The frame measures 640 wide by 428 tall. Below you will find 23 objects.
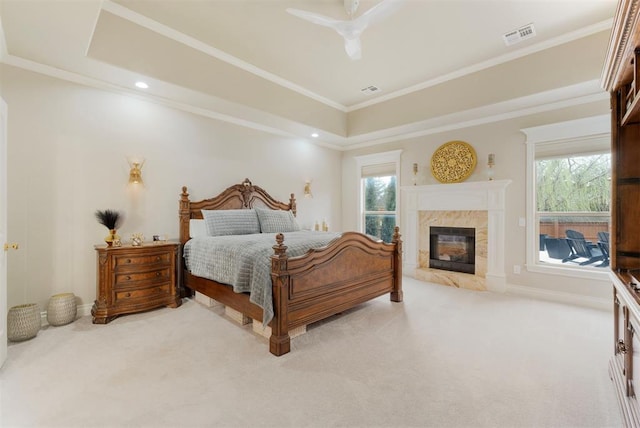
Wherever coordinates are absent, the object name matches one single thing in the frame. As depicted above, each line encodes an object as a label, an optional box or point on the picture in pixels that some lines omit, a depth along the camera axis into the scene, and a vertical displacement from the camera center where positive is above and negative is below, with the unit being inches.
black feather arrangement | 125.7 -1.3
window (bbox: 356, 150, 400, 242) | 222.4 +16.9
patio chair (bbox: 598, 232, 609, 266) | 139.9 -14.7
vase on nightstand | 122.2 -9.8
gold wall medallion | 178.4 +33.4
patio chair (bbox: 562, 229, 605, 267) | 143.7 -18.3
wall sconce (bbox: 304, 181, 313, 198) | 221.0 +18.7
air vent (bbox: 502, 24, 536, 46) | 126.3 +81.0
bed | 96.0 -27.1
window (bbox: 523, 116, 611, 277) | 140.7 +9.2
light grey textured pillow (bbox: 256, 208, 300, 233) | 170.1 -3.9
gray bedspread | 98.3 -17.3
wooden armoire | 60.9 +3.0
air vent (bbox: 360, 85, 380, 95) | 187.2 +82.1
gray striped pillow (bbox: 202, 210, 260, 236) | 151.9 -4.0
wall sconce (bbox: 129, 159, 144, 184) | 139.6 +20.7
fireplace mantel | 167.6 +4.7
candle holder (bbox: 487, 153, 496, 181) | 168.9 +29.8
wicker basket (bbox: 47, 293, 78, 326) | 114.0 -37.5
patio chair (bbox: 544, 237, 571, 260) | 151.5 -17.9
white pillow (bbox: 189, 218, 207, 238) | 157.1 -7.2
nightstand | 119.0 -28.2
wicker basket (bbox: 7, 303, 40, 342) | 99.4 -37.3
